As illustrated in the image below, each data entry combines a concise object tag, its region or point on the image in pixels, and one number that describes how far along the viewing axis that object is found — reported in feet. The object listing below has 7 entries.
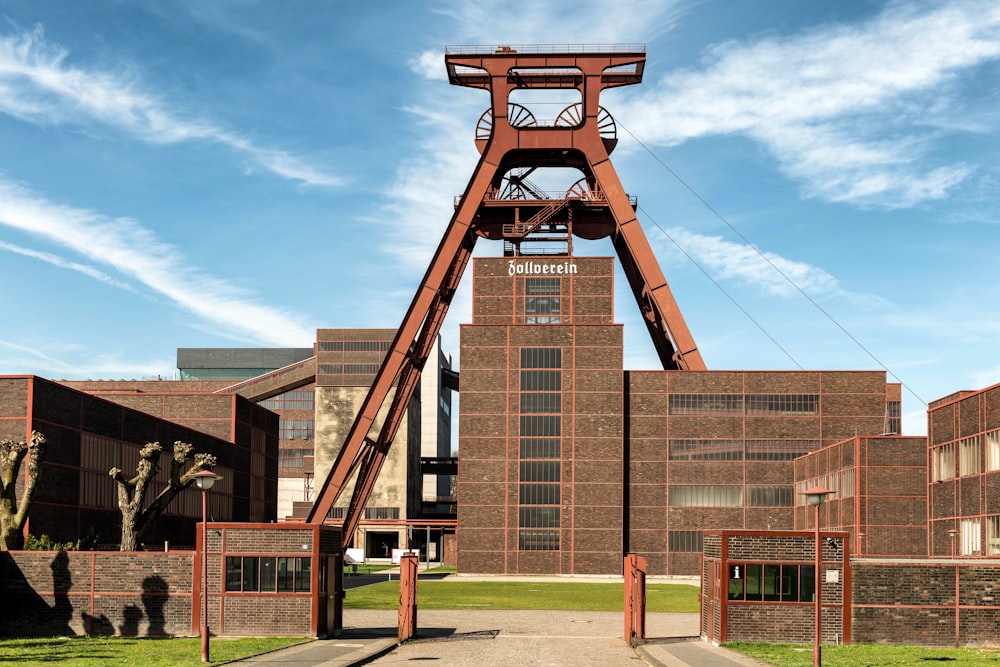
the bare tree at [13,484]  127.85
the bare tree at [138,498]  134.00
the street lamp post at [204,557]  91.71
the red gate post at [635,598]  118.32
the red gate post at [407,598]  116.57
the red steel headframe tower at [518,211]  272.31
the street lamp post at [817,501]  88.94
